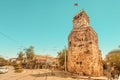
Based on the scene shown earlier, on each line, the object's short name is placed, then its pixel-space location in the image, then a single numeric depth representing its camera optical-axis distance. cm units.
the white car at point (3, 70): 2222
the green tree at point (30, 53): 3976
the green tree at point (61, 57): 3379
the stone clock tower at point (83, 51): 2072
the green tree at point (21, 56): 4039
